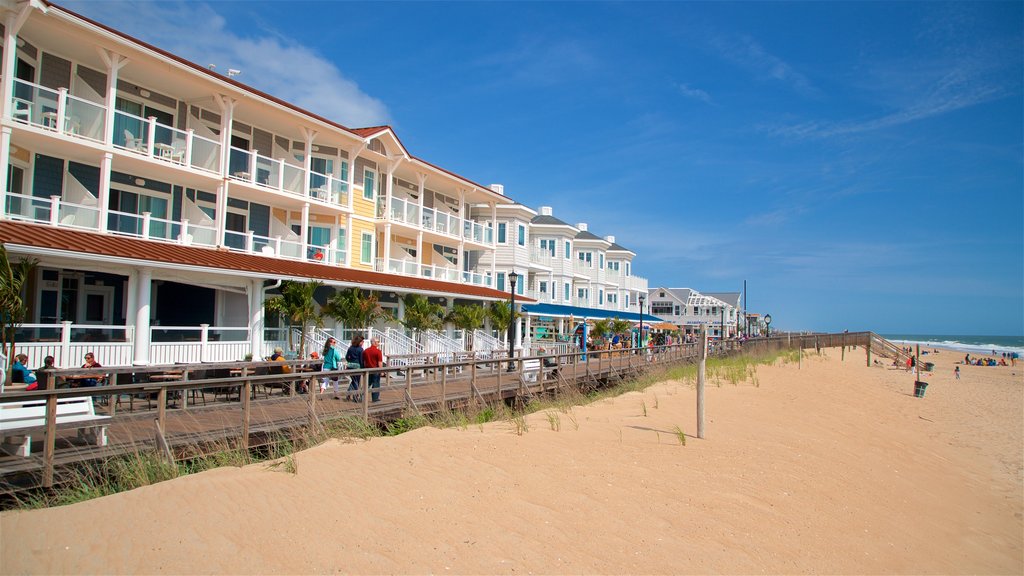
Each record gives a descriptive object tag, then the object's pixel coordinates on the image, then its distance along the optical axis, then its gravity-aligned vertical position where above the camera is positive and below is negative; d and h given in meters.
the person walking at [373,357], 12.74 -0.99
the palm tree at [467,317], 26.59 -0.16
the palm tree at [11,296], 11.69 +0.06
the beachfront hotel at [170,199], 14.80 +3.57
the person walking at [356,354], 14.11 -1.04
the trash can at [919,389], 24.91 -2.53
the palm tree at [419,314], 23.84 -0.08
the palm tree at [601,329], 38.00 -0.69
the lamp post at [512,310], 21.42 +0.17
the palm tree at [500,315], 29.17 +0.01
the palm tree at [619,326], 37.25 -0.45
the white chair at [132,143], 17.09 +4.64
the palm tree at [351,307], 20.25 +0.09
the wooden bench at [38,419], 6.20 -1.32
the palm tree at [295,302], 18.47 +0.20
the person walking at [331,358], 15.84 -1.29
